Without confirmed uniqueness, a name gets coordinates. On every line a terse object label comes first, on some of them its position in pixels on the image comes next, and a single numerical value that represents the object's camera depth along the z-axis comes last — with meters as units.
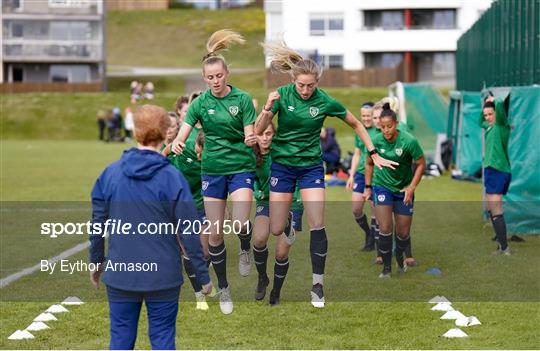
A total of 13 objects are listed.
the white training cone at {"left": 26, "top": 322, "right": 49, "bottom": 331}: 18.21
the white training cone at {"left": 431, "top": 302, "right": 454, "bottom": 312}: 19.86
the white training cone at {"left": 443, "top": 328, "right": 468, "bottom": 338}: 17.56
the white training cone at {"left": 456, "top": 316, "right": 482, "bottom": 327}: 18.50
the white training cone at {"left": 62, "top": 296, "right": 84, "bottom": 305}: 20.69
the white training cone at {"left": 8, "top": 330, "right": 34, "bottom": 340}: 17.55
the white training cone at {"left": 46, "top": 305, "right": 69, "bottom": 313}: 19.84
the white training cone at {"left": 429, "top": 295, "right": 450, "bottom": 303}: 20.55
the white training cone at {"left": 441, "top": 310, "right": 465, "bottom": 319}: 19.11
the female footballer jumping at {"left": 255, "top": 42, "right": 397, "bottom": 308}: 19.89
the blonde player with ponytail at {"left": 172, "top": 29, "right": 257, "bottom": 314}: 19.94
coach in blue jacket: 12.62
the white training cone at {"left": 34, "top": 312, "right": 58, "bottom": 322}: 18.97
